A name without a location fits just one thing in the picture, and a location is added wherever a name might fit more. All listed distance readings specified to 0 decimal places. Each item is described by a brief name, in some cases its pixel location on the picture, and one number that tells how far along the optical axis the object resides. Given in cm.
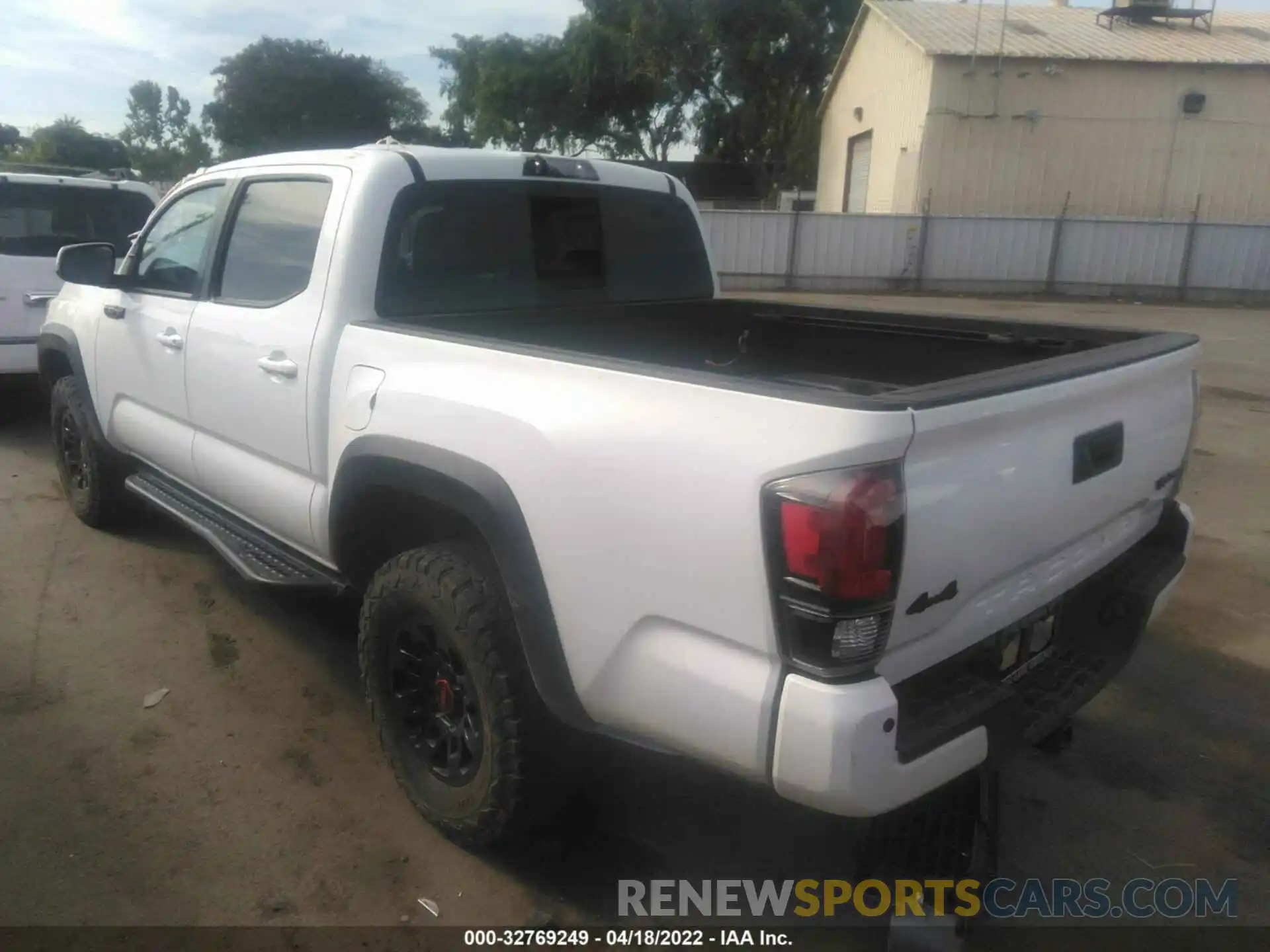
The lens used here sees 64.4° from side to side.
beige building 2192
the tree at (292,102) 4544
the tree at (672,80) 3209
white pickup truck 192
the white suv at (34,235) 704
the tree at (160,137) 6425
